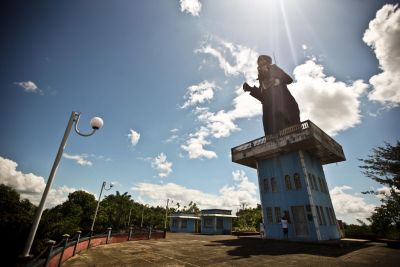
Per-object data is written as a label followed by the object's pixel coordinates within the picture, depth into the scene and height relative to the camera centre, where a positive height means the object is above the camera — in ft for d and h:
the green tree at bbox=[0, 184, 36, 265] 45.01 -1.83
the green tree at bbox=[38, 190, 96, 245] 159.84 +12.83
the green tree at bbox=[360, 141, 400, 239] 58.85 +9.01
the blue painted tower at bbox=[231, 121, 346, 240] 54.80 +13.85
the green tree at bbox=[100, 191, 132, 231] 159.50 +11.67
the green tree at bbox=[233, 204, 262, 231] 127.78 +5.14
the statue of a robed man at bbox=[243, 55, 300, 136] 76.59 +48.14
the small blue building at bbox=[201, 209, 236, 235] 124.01 +2.81
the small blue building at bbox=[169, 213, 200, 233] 143.84 +2.03
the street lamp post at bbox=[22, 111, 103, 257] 14.09 +4.78
